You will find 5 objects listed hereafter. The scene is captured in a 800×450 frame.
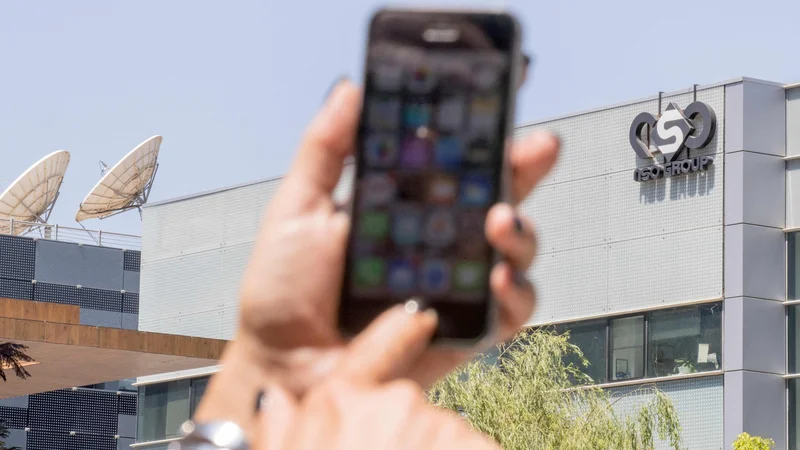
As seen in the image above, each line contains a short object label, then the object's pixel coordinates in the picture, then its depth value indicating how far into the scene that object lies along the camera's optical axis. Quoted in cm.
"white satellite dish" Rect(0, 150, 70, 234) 5202
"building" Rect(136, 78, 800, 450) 2869
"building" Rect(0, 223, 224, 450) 5519
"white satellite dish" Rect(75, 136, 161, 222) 5112
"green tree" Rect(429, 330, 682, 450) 2350
